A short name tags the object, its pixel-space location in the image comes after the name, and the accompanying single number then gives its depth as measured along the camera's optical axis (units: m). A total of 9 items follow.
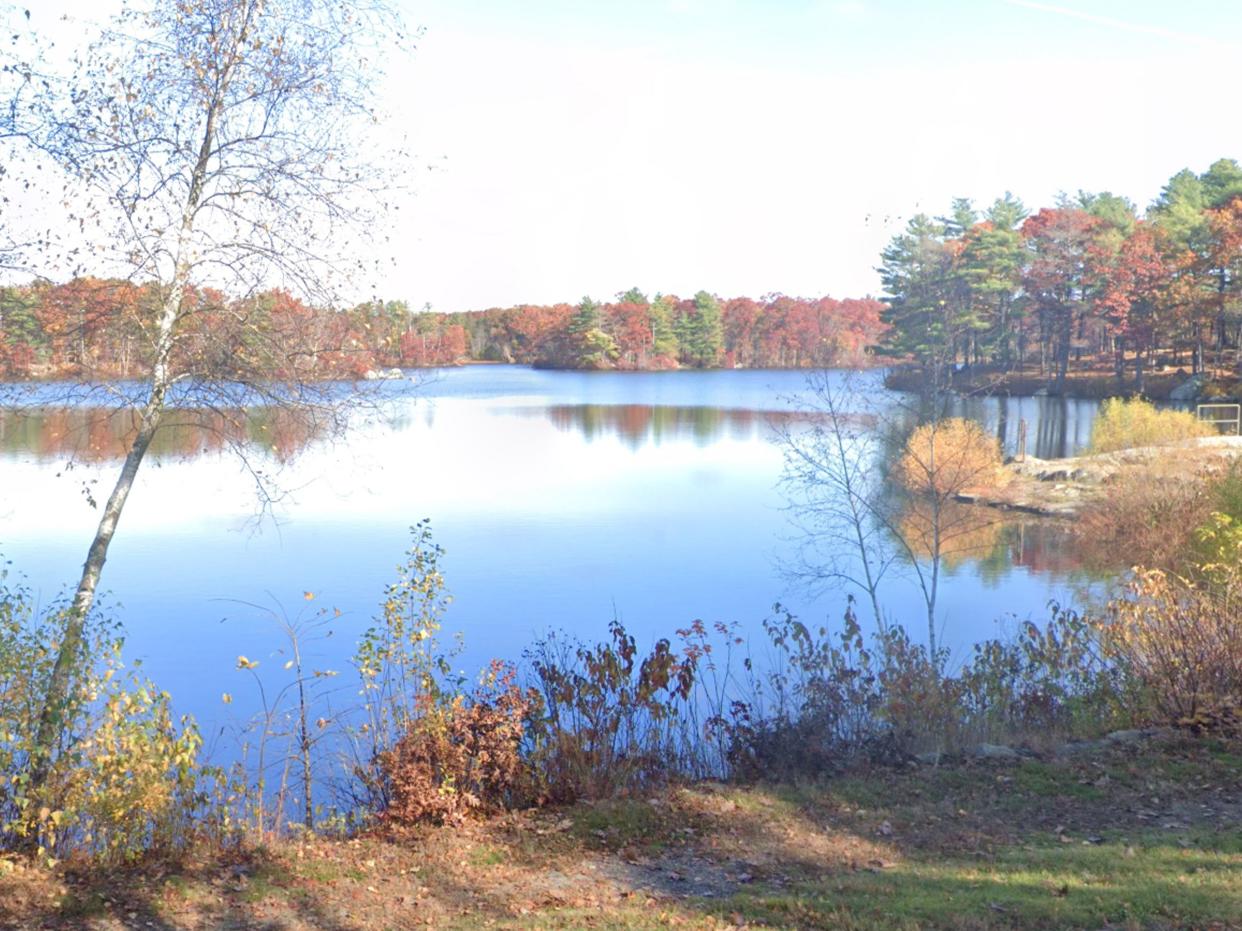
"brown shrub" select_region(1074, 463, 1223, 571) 19.53
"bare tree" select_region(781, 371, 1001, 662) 17.77
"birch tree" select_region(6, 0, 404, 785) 7.43
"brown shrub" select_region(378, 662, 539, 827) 7.08
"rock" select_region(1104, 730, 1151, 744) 8.66
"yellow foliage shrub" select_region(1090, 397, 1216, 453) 29.55
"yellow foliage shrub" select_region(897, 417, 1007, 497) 22.41
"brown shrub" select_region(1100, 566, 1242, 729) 8.73
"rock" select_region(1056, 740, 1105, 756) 8.45
